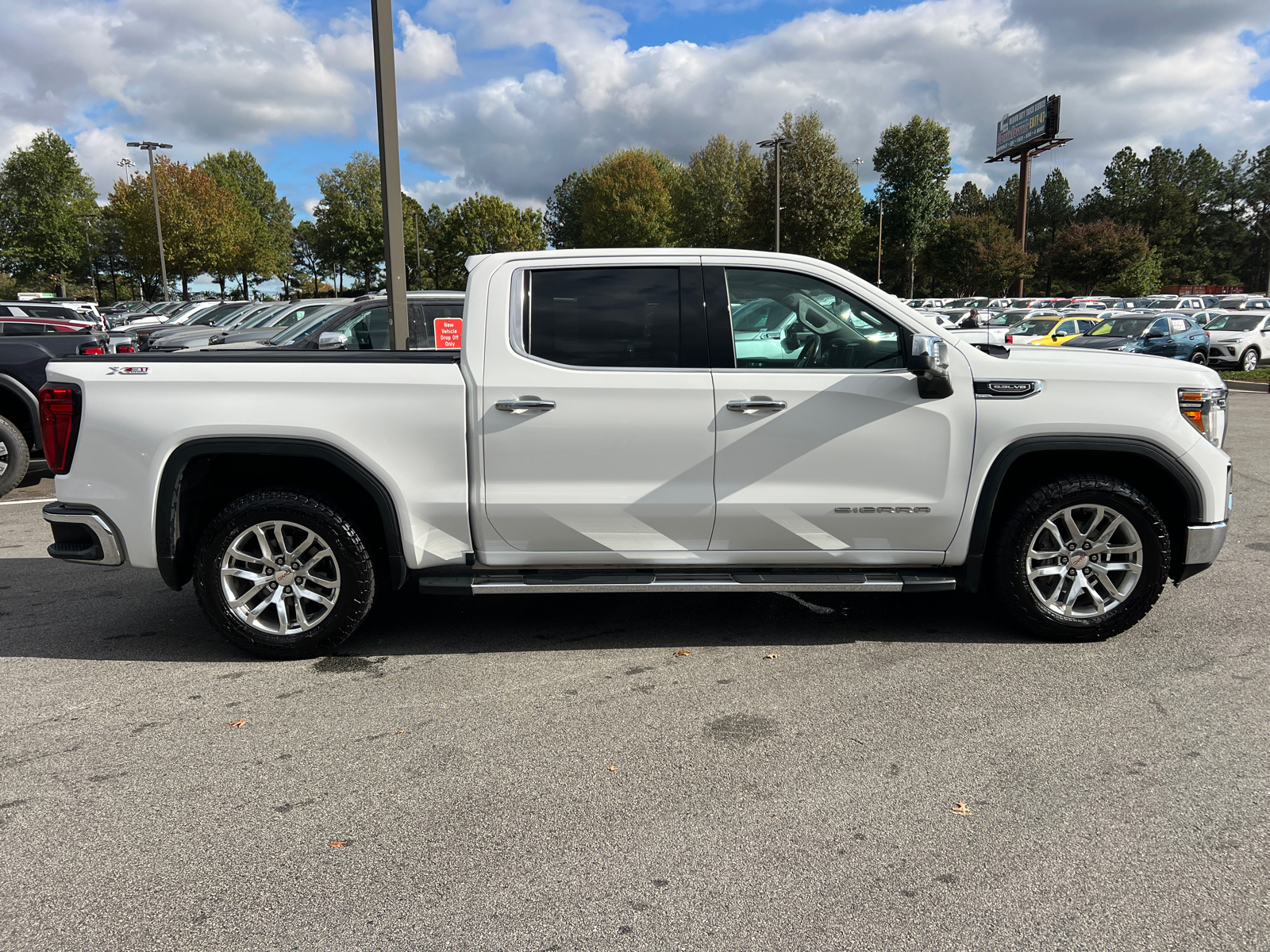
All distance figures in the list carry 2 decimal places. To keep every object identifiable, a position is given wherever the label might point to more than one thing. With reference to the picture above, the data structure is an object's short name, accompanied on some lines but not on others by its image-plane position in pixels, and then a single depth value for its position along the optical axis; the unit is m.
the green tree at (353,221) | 70.38
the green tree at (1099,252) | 63.25
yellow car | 23.18
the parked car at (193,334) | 20.02
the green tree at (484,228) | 67.06
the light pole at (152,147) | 44.59
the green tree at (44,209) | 70.50
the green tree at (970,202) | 111.38
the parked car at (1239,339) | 24.70
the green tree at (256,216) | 62.28
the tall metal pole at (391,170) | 7.64
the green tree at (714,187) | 67.81
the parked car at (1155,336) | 21.11
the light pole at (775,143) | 40.28
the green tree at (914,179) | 67.88
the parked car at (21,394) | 8.57
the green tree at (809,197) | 48.81
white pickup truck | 4.21
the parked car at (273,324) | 15.52
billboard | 71.31
